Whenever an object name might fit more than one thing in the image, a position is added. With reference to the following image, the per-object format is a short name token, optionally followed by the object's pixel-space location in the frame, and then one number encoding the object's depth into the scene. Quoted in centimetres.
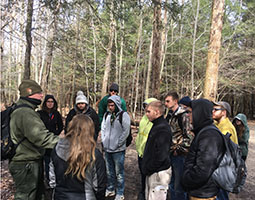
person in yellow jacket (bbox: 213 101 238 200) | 319
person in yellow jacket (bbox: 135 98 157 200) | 344
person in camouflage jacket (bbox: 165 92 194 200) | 309
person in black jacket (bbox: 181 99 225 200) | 199
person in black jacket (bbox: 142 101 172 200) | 259
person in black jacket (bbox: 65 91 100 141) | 409
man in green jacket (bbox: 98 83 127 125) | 459
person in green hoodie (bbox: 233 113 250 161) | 397
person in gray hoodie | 363
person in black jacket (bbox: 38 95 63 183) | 404
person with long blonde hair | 191
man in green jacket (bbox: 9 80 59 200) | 239
